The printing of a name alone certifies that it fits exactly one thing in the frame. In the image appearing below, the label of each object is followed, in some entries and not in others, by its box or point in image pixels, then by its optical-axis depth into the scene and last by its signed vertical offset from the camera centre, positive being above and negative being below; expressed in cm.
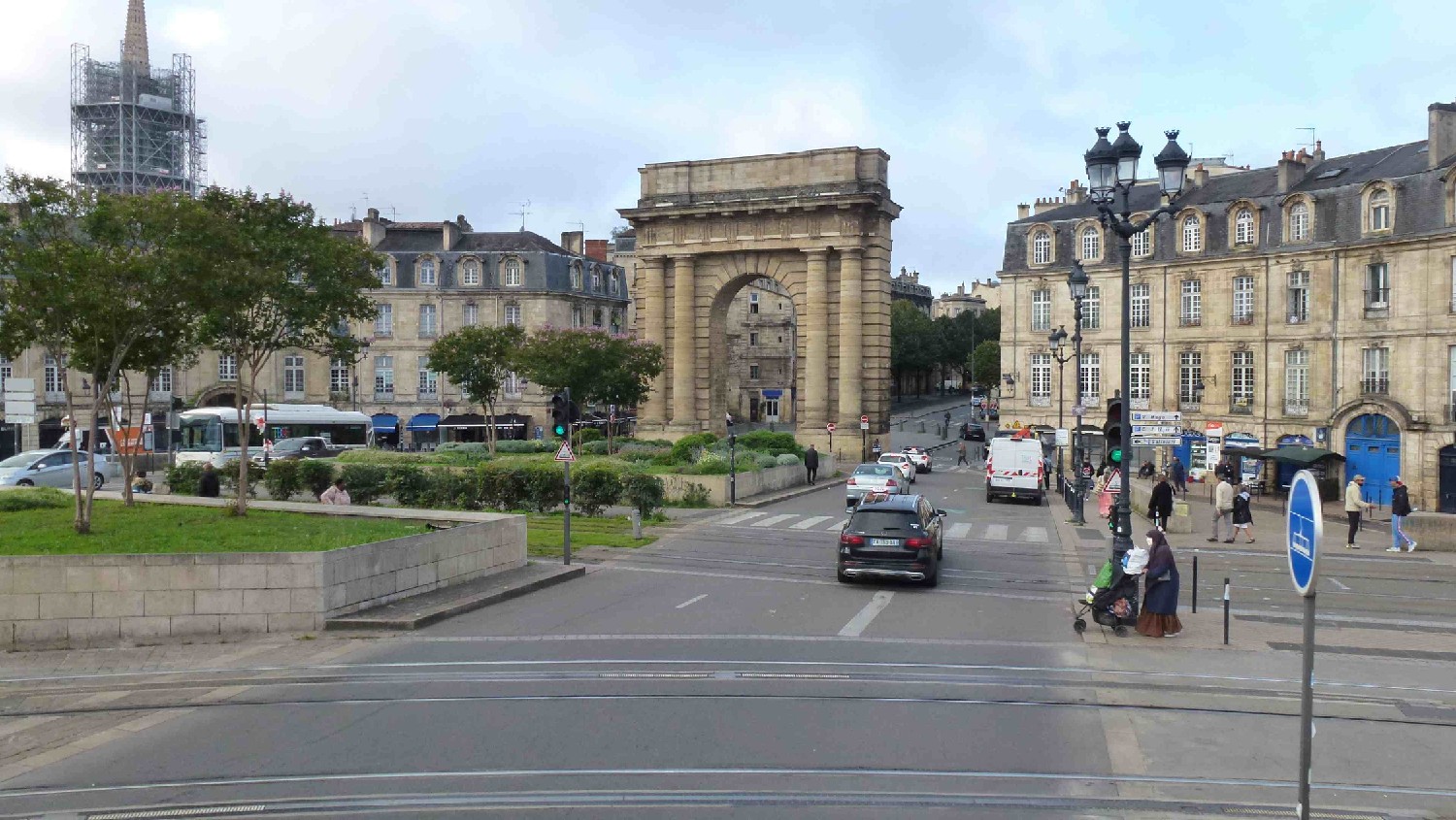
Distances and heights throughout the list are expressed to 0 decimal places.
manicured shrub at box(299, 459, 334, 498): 3362 -216
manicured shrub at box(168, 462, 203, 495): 3378 -226
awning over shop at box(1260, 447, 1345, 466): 4047 -209
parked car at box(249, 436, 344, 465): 4857 -212
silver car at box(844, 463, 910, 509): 3594 -266
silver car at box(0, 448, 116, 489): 3759 -224
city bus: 5234 -138
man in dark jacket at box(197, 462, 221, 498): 2688 -197
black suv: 1997 -250
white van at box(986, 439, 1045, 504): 4119 -258
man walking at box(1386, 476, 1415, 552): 2711 -267
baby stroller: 1596 -279
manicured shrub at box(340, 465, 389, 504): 3141 -220
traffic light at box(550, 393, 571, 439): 2231 -33
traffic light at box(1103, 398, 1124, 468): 2252 -113
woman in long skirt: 1552 -257
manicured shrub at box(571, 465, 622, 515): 3120 -235
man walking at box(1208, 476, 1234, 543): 2853 -262
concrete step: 1614 -304
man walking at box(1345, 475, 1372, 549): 2811 -264
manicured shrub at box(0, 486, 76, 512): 2051 -175
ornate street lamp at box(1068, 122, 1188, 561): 1736 +323
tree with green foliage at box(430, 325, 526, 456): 5966 +203
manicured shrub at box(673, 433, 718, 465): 4619 -200
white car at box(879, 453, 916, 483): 4859 -281
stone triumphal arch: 5972 +666
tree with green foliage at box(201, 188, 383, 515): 2144 +231
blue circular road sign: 641 -77
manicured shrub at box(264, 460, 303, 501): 3353 -227
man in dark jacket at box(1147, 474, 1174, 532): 2714 -246
